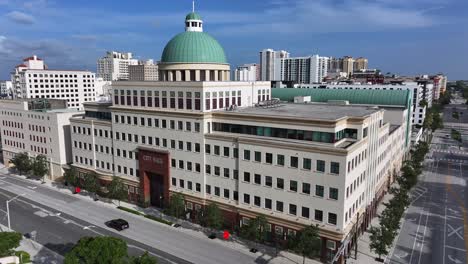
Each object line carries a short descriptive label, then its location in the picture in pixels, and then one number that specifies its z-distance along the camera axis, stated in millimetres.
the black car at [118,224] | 55600
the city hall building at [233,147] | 44688
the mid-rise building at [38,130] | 81812
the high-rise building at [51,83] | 145875
